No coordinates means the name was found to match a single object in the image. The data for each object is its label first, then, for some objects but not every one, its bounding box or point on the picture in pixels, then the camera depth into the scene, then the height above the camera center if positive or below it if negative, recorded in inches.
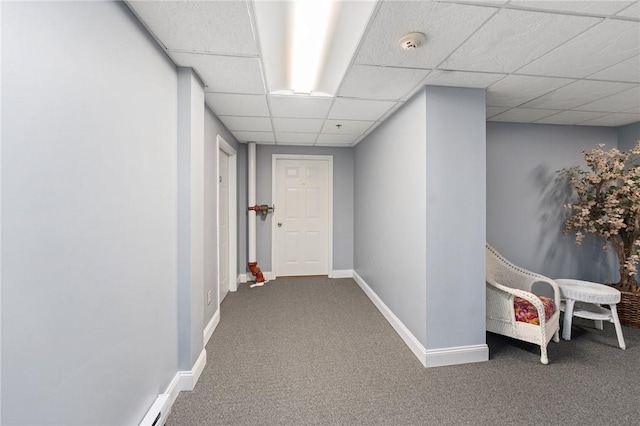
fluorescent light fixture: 53.9 +41.8
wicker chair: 83.9 -31.8
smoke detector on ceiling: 57.4 +38.0
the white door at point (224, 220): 134.9 -4.1
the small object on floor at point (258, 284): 161.8 -44.0
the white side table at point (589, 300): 92.4 -31.0
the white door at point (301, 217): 177.2 -3.0
